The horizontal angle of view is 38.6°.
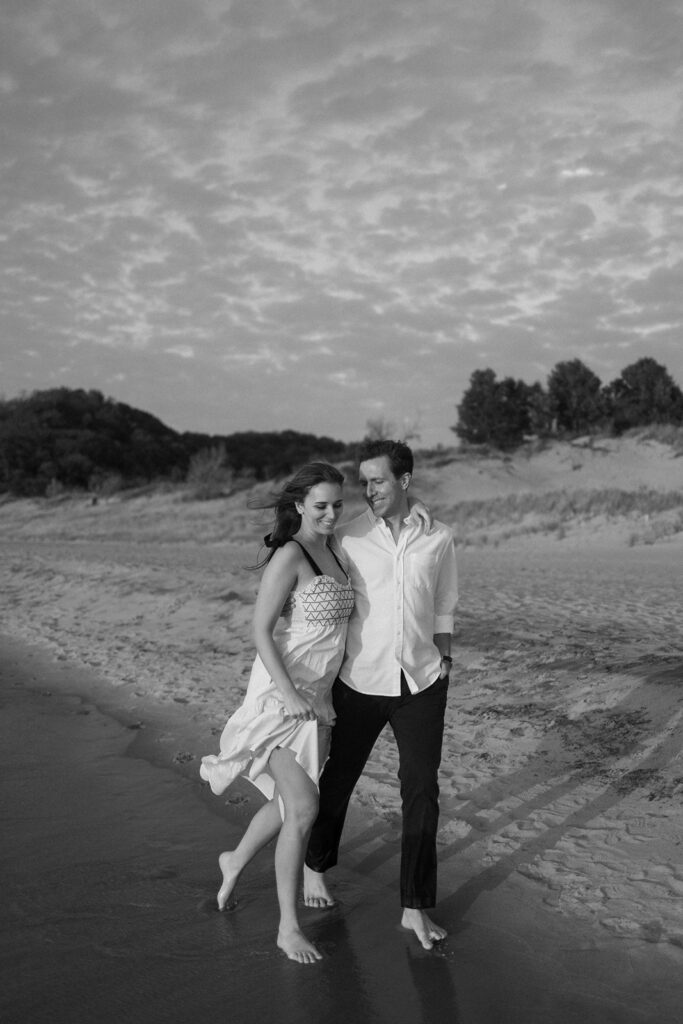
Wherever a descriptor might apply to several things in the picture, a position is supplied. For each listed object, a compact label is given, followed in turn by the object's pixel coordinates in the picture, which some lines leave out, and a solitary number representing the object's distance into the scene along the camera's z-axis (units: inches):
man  154.5
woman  151.1
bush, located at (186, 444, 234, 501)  1446.9
